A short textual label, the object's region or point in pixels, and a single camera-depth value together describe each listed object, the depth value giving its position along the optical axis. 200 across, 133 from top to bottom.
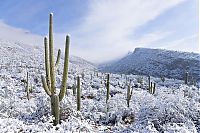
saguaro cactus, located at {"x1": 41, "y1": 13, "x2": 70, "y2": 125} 5.00
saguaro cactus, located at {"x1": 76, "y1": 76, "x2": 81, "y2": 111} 6.53
